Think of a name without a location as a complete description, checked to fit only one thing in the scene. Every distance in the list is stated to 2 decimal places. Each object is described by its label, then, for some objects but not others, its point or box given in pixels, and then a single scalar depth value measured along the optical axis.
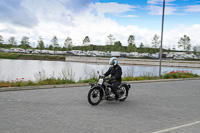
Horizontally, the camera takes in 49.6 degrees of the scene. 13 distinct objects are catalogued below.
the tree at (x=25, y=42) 110.01
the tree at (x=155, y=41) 91.50
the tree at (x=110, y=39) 96.43
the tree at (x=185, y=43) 90.43
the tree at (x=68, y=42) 105.32
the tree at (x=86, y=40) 101.11
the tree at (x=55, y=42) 110.49
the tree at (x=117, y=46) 97.03
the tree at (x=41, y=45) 110.06
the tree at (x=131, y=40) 96.81
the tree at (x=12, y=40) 115.29
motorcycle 7.54
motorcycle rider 8.02
